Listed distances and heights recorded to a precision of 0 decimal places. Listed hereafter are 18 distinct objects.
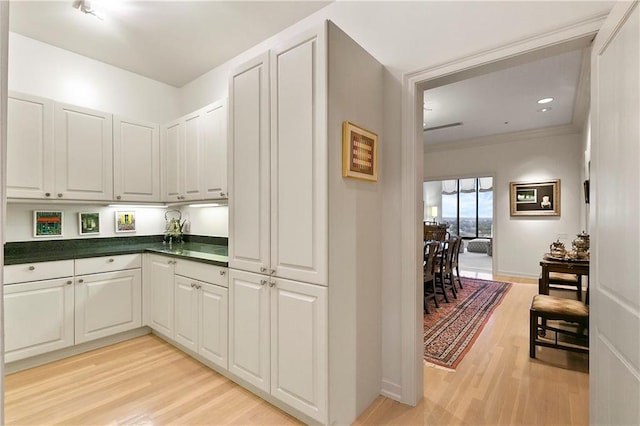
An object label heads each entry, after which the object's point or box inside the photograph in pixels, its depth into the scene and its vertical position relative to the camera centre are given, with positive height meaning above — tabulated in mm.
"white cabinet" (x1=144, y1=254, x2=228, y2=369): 2334 -777
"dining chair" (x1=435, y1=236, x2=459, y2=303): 4219 -727
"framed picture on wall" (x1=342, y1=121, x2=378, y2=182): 1796 +375
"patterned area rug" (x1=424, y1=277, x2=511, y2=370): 2750 -1234
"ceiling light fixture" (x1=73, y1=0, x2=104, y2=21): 2354 +1606
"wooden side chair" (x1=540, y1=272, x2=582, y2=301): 3670 -803
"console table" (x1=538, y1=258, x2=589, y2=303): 3045 -537
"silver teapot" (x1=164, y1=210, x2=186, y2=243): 3799 -179
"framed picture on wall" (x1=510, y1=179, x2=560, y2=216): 5617 +301
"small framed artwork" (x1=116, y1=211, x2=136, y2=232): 3510 -97
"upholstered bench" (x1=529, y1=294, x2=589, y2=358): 2508 -835
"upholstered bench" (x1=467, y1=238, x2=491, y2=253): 9546 -986
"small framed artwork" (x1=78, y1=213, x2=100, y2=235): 3231 -113
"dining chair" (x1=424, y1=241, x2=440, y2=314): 3832 -645
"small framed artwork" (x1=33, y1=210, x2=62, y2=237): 2943 -106
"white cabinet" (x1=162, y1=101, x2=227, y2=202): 2900 +591
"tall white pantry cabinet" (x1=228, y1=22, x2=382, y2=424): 1720 -76
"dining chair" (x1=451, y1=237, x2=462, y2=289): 4634 -642
